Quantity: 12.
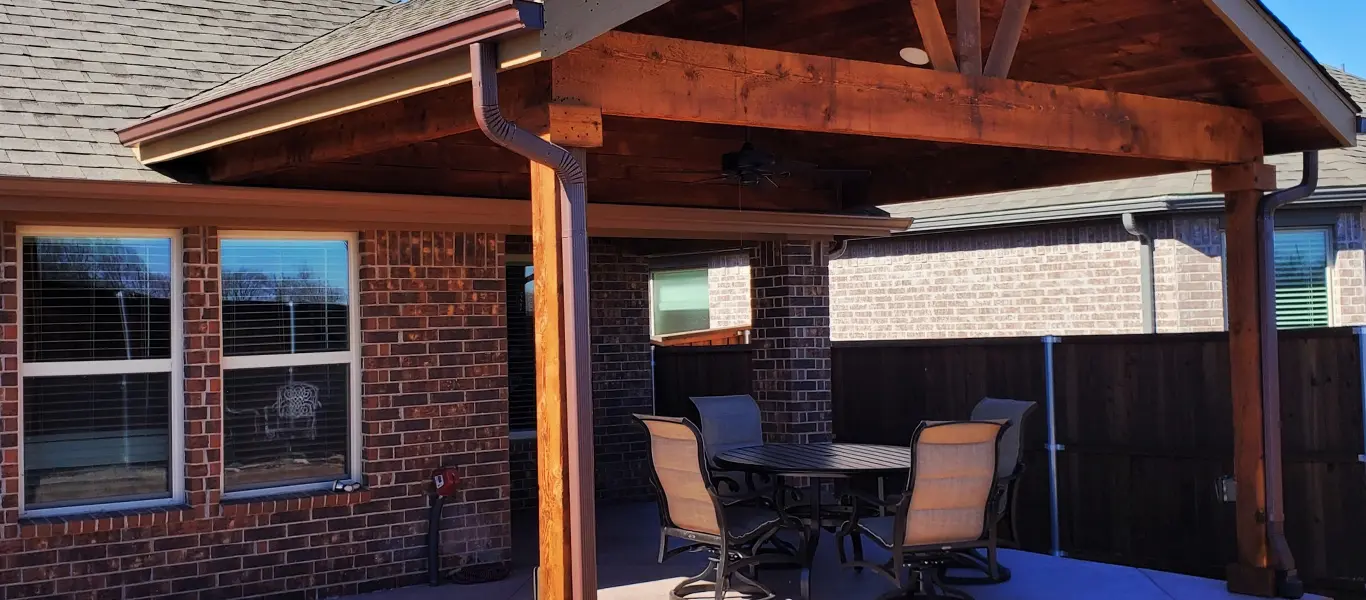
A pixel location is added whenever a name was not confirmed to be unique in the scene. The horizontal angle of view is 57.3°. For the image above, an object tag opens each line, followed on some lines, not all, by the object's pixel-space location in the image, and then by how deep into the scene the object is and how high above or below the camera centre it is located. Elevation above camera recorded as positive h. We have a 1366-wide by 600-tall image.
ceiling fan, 7.21 +0.92
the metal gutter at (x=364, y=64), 4.18 +1.01
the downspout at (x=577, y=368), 4.52 -0.16
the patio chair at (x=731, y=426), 8.51 -0.72
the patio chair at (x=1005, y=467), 7.25 -0.91
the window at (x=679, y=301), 15.77 +0.27
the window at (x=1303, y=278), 11.77 +0.29
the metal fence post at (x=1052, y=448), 8.77 -0.94
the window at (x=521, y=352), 10.45 -0.22
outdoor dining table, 6.80 -0.83
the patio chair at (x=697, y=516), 6.51 -1.04
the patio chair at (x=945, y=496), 6.32 -0.92
